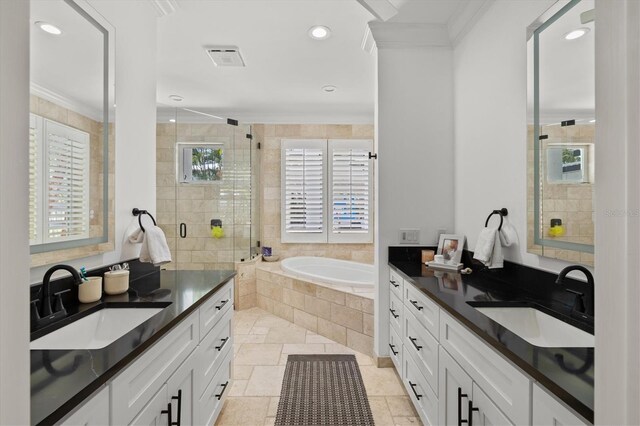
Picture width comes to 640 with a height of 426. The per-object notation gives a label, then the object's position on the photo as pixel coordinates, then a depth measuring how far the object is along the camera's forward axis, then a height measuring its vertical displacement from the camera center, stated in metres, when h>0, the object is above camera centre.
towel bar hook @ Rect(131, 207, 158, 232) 1.97 +0.00
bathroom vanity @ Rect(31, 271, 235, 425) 0.79 -0.48
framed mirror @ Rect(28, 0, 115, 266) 1.31 +0.36
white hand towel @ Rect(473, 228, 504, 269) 1.88 -0.22
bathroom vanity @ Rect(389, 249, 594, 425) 0.84 -0.49
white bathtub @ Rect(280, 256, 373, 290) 4.55 -0.79
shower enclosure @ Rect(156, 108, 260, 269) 4.21 +0.30
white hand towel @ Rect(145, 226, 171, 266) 1.84 -0.19
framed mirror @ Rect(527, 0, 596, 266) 1.34 +0.36
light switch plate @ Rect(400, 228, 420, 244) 2.63 -0.19
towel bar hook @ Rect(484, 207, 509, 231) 1.93 +0.00
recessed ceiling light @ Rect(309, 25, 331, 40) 2.56 +1.44
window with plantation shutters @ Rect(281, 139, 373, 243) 4.82 +0.33
